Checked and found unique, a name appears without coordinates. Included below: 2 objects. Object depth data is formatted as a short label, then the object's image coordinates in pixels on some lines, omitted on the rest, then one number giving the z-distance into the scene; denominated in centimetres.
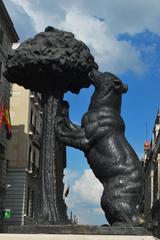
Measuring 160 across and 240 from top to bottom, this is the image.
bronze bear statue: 808
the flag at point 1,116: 3712
